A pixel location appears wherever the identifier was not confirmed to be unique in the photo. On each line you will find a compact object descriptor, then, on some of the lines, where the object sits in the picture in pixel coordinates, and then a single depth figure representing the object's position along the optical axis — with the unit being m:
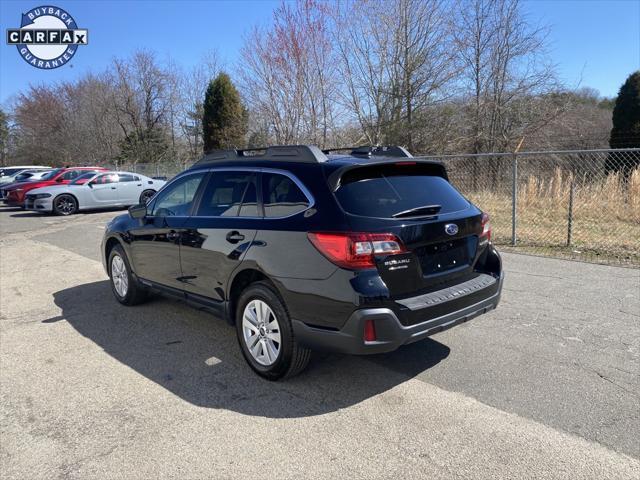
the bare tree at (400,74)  18.62
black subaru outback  3.04
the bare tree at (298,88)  20.39
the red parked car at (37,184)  18.48
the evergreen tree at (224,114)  28.83
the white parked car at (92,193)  16.64
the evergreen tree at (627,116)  17.83
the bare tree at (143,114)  39.47
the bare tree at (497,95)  19.70
